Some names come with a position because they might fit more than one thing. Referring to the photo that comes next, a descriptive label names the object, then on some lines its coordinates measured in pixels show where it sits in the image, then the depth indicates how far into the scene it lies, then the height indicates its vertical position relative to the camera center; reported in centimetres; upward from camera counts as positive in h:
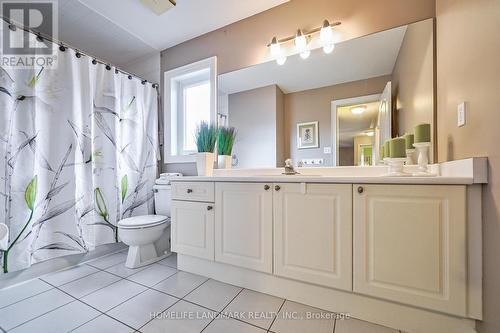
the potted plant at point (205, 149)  194 +16
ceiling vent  173 +136
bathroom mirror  140 +51
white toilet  174 -61
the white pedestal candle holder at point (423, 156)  120 +5
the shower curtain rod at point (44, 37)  143 +97
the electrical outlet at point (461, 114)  97 +24
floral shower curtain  144 +7
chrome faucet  161 -3
